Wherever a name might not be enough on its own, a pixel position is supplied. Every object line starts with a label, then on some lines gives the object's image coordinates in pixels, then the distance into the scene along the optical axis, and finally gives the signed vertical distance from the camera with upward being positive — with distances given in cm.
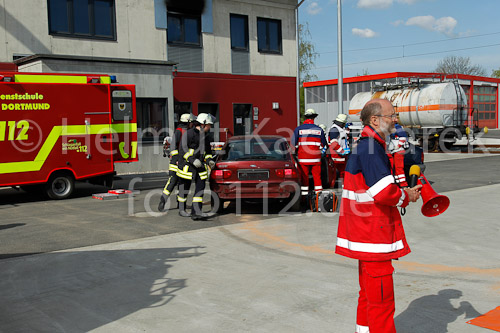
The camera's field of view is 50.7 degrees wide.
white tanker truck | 2527 +112
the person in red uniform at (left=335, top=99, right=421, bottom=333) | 353 -53
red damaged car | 934 -69
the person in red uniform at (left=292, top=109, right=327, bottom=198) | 1022 -29
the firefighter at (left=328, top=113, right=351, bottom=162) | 1234 -5
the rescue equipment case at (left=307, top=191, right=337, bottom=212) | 971 -117
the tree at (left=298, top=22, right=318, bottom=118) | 5256 +816
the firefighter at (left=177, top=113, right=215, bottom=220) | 919 -30
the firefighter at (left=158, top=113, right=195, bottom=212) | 1016 -37
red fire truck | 1156 +32
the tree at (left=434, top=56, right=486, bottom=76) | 8288 +1071
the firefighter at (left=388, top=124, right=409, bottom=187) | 1115 -34
